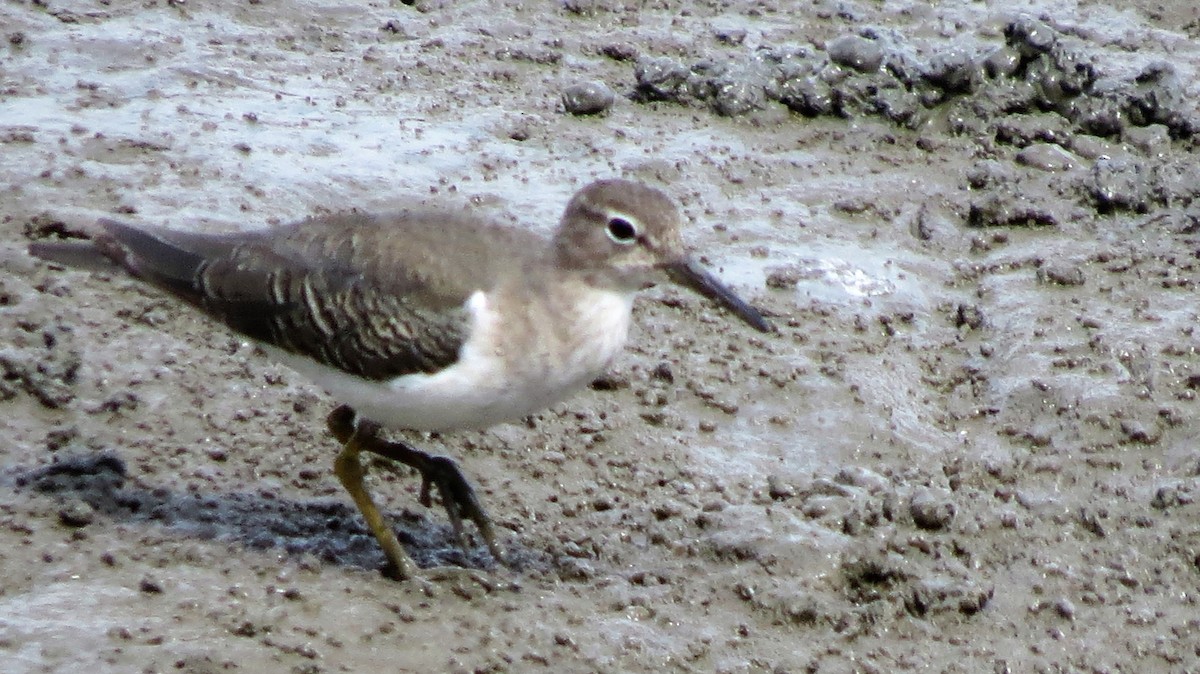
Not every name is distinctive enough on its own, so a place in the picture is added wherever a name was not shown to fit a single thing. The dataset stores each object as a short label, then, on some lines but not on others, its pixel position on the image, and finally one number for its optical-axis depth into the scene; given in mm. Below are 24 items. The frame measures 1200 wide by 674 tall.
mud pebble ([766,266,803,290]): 9195
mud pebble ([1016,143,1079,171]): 10570
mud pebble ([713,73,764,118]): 10961
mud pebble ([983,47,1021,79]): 11141
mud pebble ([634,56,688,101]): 11023
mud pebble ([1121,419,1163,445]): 8062
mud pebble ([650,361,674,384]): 8398
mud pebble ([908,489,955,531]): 7316
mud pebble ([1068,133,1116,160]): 10703
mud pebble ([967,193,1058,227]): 9922
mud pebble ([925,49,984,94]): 11008
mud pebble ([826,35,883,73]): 11141
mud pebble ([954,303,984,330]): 9008
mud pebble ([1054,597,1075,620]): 6859
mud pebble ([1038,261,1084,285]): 9336
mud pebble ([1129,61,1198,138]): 10859
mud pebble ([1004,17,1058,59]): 11094
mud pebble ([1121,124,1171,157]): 10781
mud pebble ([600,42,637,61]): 11672
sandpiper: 6535
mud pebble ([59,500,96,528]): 6777
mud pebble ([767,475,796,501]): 7570
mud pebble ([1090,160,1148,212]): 10047
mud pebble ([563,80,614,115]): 10789
